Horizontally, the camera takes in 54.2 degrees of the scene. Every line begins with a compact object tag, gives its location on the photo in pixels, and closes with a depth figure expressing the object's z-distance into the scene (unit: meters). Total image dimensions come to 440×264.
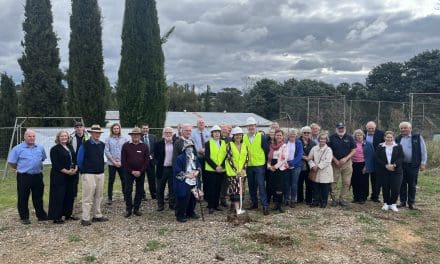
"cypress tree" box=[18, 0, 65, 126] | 20.53
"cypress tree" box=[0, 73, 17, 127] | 22.83
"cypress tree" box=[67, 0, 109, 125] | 18.91
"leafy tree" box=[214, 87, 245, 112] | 59.66
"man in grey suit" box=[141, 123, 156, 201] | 8.87
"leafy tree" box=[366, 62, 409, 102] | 38.19
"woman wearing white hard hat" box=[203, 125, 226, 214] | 7.84
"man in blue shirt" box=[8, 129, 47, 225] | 7.38
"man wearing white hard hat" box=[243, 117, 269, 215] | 8.00
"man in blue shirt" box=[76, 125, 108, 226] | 7.24
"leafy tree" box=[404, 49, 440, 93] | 35.41
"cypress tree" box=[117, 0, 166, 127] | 17.92
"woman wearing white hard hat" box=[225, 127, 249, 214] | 7.74
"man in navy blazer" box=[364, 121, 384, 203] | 9.01
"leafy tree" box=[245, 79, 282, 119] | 45.12
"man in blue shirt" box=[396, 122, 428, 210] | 8.56
